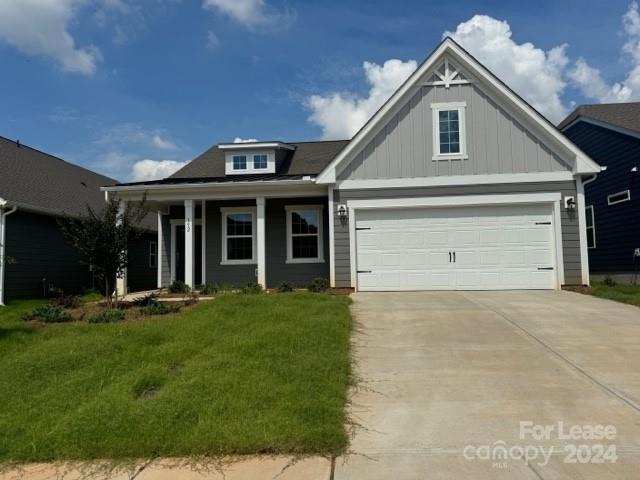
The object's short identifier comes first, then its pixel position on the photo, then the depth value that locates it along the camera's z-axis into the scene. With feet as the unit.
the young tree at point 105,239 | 33.30
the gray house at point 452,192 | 41.93
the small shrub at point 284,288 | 42.47
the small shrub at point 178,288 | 45.32
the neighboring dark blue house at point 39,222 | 45.32
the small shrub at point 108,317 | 28.91
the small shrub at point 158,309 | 31.53
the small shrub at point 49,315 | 29.71
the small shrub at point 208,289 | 43.75
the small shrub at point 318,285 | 42.93
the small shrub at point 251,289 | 41.17
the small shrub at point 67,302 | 35.50
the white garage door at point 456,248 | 42.09
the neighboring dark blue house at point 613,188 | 50.11
